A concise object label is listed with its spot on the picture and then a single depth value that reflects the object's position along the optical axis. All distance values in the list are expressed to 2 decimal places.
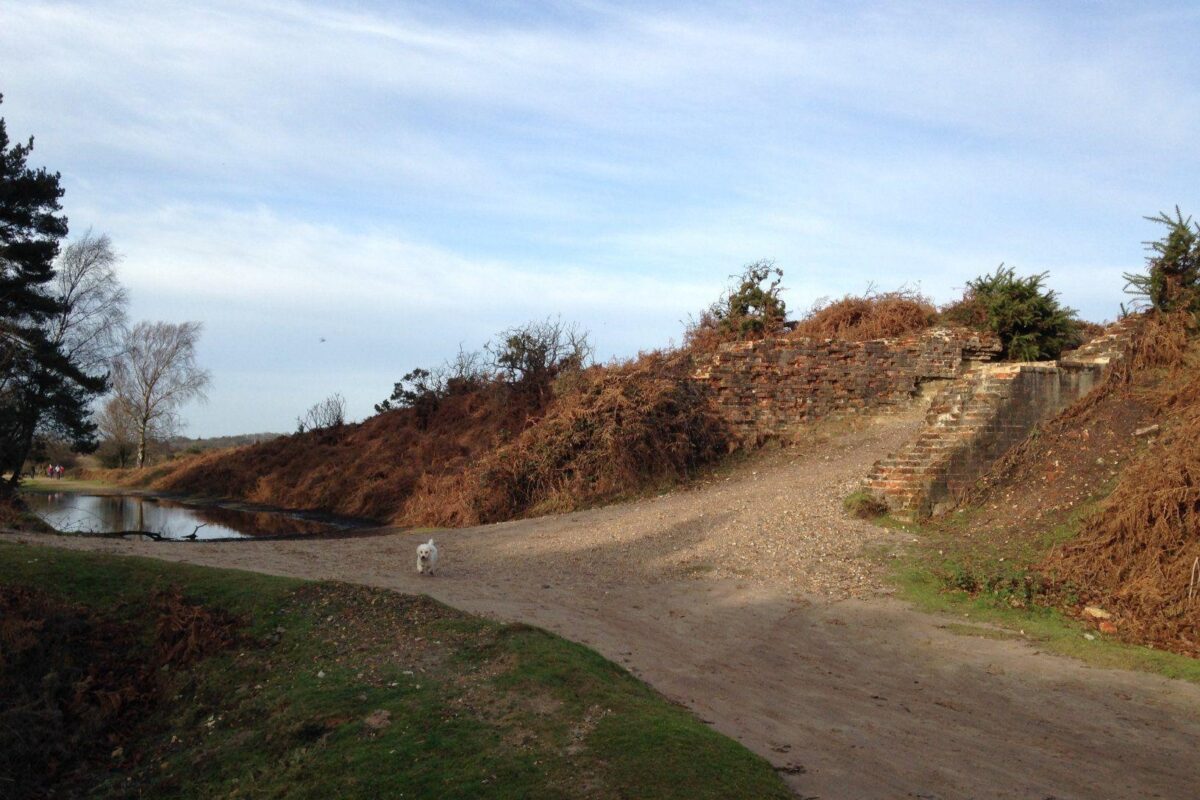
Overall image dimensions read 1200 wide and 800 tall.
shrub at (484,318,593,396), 25.48
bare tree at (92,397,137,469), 46.34
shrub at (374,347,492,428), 29.38
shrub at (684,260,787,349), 23.62
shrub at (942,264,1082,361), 18.41
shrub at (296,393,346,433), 34.03
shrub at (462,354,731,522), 17.83
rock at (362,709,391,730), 5.61
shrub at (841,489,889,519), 13.07
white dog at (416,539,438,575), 10.86
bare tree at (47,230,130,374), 28.06
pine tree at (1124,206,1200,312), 13.82
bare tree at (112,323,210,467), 45.66
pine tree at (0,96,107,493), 22.53
